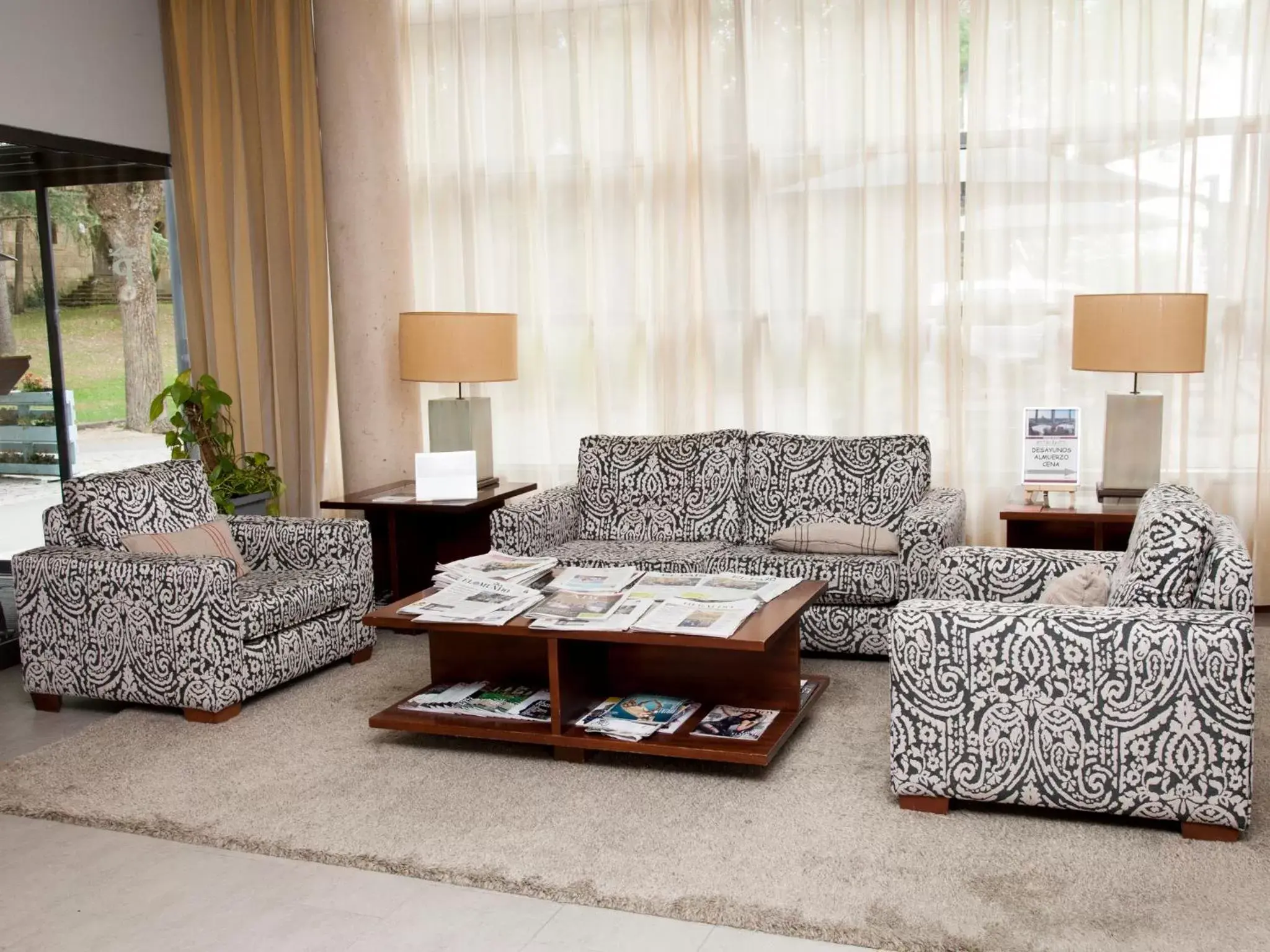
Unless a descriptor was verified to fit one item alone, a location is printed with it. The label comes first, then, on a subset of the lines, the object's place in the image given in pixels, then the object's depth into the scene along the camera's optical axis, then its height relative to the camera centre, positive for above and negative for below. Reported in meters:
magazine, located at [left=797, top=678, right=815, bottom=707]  3.86 -1.09
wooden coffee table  3.48 -0.99
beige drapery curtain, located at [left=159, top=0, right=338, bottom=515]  6.23 +0.73
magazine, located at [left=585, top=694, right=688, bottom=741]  3.57 -1.08
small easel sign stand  4.71 -0.41
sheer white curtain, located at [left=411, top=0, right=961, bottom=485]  5.50 +0.67
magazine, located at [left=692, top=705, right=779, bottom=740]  3.55 -1.09
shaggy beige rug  2.70 -1.22
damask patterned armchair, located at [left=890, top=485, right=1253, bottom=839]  2.91 -0.84
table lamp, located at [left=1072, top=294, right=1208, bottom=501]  4.47 -0.04
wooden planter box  5.62 -0.31
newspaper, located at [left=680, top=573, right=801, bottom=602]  3.80 -0.74
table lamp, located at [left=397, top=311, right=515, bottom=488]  5.33 -0.01
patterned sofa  4.54 -0.65
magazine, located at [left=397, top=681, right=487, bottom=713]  3.82 -1.06
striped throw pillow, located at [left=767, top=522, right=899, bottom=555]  4.69 -0.73
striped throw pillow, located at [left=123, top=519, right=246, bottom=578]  4.36 -0.65
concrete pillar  5.89 +0.66
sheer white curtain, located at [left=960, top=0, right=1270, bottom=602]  5.08 +0.59
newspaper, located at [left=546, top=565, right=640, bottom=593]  3.97 -0.74
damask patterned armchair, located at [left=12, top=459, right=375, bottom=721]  4.08 -0.84
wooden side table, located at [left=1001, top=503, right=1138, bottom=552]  4.49 -0.69
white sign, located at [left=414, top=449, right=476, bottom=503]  5.19 -0.50
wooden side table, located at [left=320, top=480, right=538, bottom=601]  5.41 -0.80
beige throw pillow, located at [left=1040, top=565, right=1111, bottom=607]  3.33 -0.67
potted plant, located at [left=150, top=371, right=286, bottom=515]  5.95 -0.44
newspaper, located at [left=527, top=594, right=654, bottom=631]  3.56 -0.78
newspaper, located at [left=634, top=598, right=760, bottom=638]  3.47 -0.77
